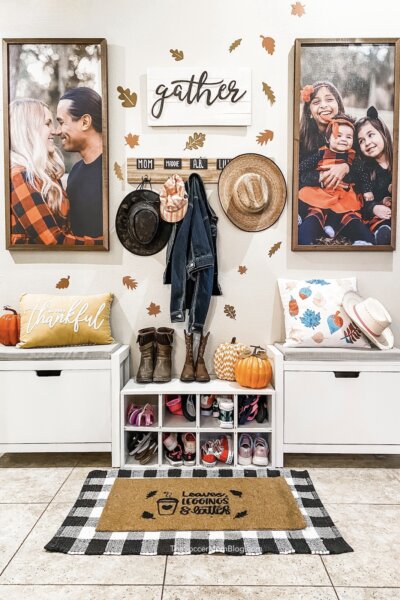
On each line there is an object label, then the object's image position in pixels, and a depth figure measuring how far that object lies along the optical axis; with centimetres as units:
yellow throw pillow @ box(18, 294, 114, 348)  267
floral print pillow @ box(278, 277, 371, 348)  269
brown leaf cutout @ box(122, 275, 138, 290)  295
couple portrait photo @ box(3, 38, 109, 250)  284
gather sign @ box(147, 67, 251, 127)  286
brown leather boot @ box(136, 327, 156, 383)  270
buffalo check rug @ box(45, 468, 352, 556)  181
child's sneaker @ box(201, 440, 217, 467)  256
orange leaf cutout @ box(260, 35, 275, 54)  286
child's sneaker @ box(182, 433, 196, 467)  258
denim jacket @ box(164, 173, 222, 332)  276
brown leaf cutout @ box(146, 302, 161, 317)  295
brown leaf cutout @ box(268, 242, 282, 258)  294
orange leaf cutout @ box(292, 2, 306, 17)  285
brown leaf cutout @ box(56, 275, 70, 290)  295
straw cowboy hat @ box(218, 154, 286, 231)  287
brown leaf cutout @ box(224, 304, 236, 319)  295
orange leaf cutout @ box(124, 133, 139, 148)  290
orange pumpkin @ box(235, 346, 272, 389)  256
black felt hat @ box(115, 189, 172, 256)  285
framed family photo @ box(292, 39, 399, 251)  285
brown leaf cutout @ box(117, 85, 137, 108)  288
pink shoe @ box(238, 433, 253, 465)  258
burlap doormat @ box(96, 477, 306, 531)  197
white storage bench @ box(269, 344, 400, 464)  255
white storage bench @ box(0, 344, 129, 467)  255
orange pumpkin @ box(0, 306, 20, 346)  275
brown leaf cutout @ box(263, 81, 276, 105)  288
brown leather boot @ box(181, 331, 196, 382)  272
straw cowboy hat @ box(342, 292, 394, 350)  262
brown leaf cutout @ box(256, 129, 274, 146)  290
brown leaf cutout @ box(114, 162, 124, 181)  291
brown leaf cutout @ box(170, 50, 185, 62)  286
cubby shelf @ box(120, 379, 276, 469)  255
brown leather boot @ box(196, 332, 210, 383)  272
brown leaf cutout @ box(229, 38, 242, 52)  286
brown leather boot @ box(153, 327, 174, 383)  270
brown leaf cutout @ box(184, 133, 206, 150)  290
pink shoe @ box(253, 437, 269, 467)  256
